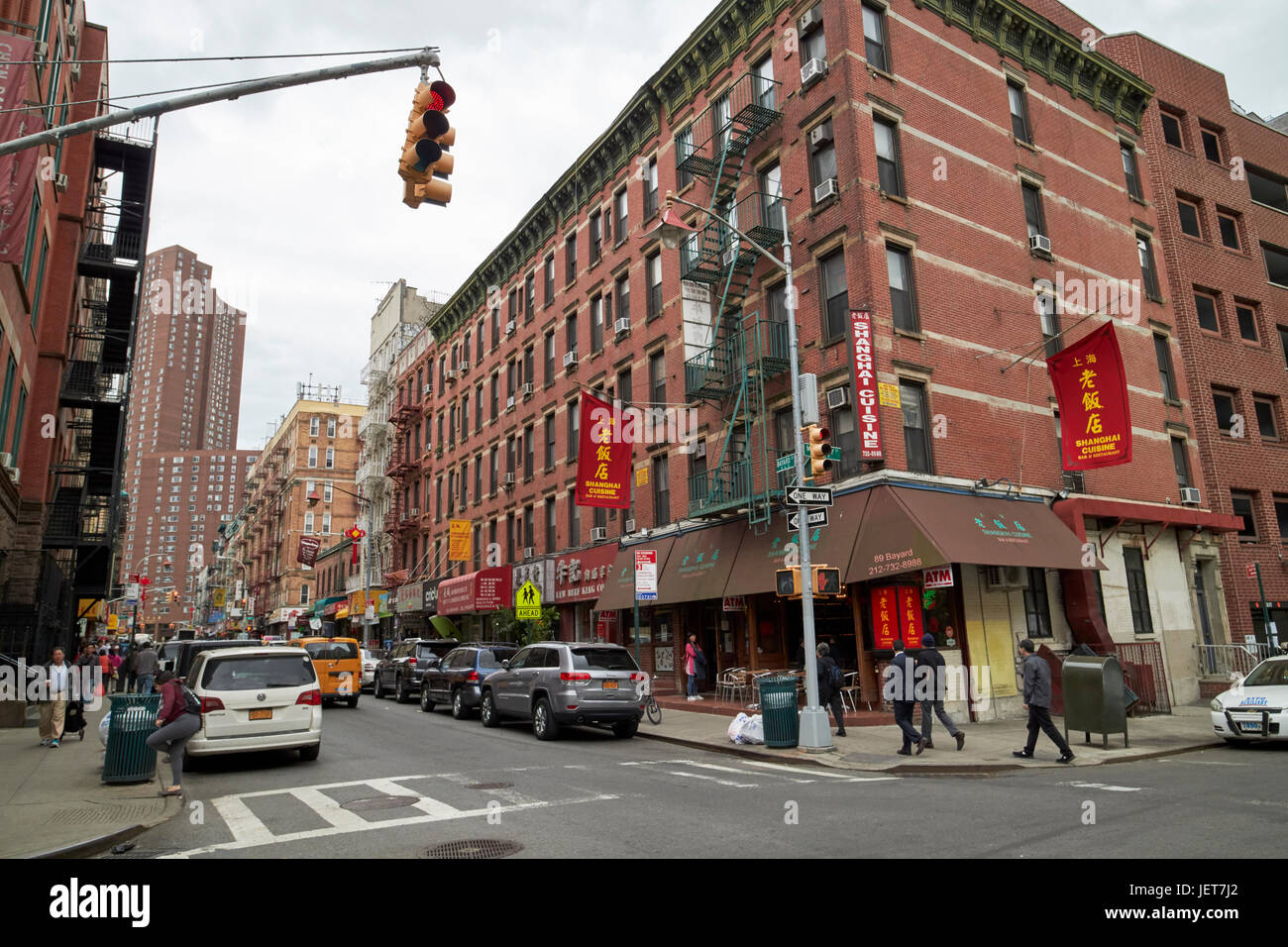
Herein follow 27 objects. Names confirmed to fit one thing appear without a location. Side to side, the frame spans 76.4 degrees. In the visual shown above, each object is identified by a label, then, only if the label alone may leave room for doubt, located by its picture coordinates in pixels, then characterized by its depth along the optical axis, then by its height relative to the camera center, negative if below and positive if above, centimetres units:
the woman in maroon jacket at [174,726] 973 -88
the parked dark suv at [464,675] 1977 -78
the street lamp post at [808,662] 1348 -47
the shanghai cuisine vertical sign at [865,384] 1731 +523
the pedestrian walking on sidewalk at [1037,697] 1206 -102
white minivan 1169 -77
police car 1323 -140
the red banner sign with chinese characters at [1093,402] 1822 +501
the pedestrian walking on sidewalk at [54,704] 1458 -87
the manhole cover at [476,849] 646 -164
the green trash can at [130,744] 1047 -115
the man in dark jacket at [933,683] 1313 -85
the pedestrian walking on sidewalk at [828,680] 1493 -84
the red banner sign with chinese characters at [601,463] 2380 +510
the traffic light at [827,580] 1372 +87
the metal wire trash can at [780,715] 1394 -135
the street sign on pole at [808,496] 1398 +230
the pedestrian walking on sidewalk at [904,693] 1292 -99
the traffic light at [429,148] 805 +480
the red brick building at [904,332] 1816 +788
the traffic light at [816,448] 1363 +307
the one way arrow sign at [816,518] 1396 +195
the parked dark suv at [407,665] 2581 -63
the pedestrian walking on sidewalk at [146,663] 2122 -29
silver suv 1539 -90
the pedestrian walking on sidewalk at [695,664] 2139 -71
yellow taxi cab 2323 -64
